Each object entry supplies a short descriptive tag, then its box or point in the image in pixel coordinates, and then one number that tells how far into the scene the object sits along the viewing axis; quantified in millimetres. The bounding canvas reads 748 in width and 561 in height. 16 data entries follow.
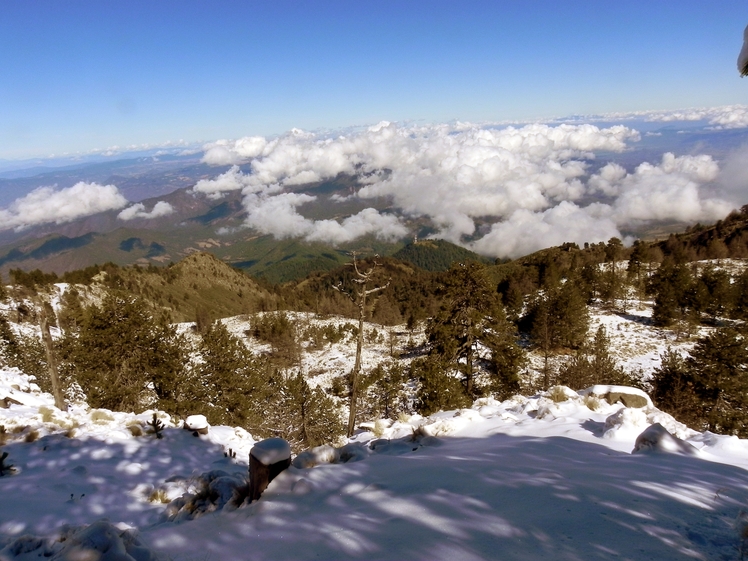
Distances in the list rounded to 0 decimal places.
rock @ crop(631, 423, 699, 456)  6391
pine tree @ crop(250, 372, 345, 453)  25219
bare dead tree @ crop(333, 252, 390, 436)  17172
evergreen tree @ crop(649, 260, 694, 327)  44438
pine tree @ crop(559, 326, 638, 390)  23855
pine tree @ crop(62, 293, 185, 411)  20188
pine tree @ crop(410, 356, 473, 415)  20962
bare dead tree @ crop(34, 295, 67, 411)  18734
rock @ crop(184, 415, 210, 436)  12742
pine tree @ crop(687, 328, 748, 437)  19859
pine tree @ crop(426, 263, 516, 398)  24172
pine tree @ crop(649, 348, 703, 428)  18938
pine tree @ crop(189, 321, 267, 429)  24031
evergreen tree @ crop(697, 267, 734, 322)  42750
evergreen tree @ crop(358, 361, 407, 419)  32469
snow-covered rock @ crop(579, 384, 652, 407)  11531
